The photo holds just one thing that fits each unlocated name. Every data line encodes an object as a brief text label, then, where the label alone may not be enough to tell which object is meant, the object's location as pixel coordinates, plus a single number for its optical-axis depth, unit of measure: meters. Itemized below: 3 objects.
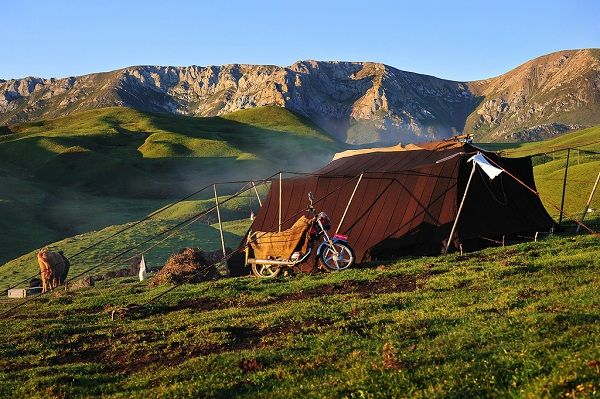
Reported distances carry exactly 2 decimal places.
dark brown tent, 22.06
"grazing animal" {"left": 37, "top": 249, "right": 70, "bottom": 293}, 27.88
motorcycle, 20.19
